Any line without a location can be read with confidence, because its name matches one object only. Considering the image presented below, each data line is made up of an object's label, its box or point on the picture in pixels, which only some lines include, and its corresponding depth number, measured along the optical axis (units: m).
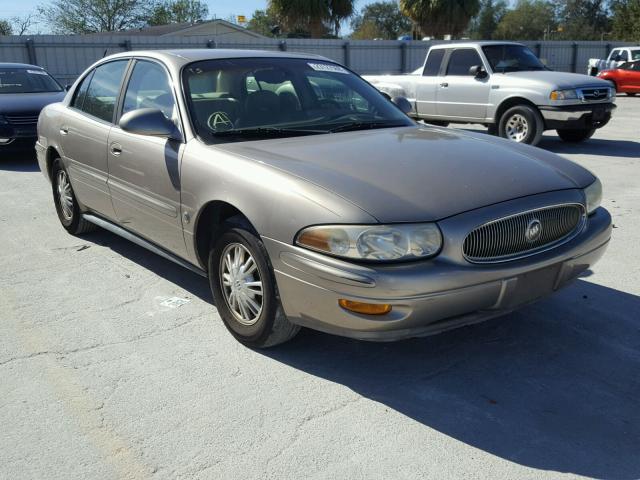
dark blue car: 10.06
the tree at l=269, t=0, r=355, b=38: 32.28
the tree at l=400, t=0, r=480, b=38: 33.41
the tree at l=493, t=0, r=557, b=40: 74.88
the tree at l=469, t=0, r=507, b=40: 74.56
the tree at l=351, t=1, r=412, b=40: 78.75
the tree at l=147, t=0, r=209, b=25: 62.41
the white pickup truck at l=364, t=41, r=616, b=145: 10.45
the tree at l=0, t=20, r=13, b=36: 65.69
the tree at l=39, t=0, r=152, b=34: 53.88
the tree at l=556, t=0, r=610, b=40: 70.31
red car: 23.40
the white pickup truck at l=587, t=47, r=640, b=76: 23.69
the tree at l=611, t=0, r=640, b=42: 40.28
